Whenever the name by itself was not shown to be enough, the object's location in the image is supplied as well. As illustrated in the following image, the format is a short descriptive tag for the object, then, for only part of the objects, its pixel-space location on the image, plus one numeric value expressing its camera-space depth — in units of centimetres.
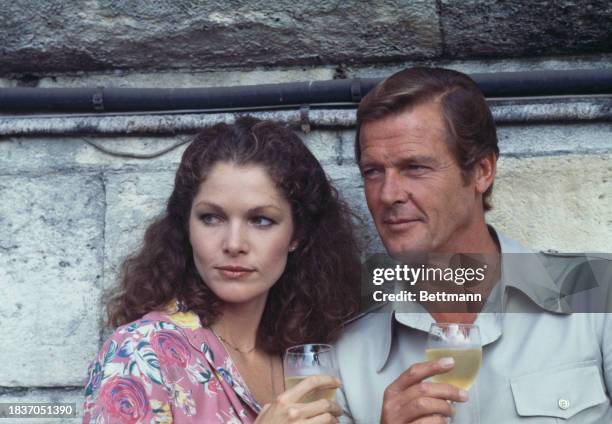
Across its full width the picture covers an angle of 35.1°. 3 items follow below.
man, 244
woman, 219
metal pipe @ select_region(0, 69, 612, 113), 286
